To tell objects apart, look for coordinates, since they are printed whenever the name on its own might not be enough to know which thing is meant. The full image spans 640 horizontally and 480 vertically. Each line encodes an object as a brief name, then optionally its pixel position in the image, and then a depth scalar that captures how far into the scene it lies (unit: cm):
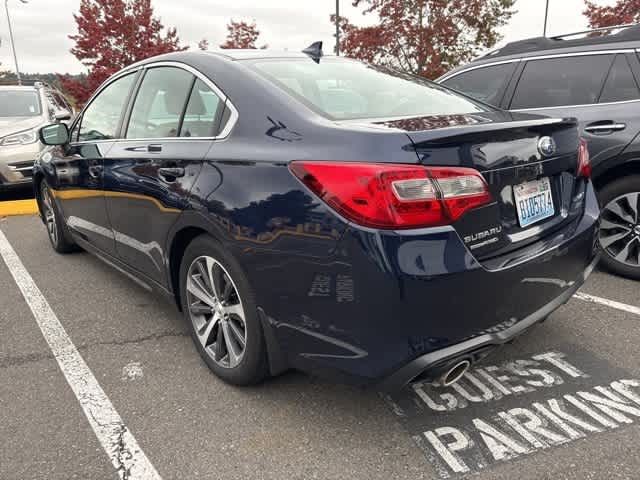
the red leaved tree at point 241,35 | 2319
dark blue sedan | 184
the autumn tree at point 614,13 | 1652
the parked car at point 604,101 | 371
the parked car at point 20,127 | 730
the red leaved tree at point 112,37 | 1966
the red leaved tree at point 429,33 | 1541
